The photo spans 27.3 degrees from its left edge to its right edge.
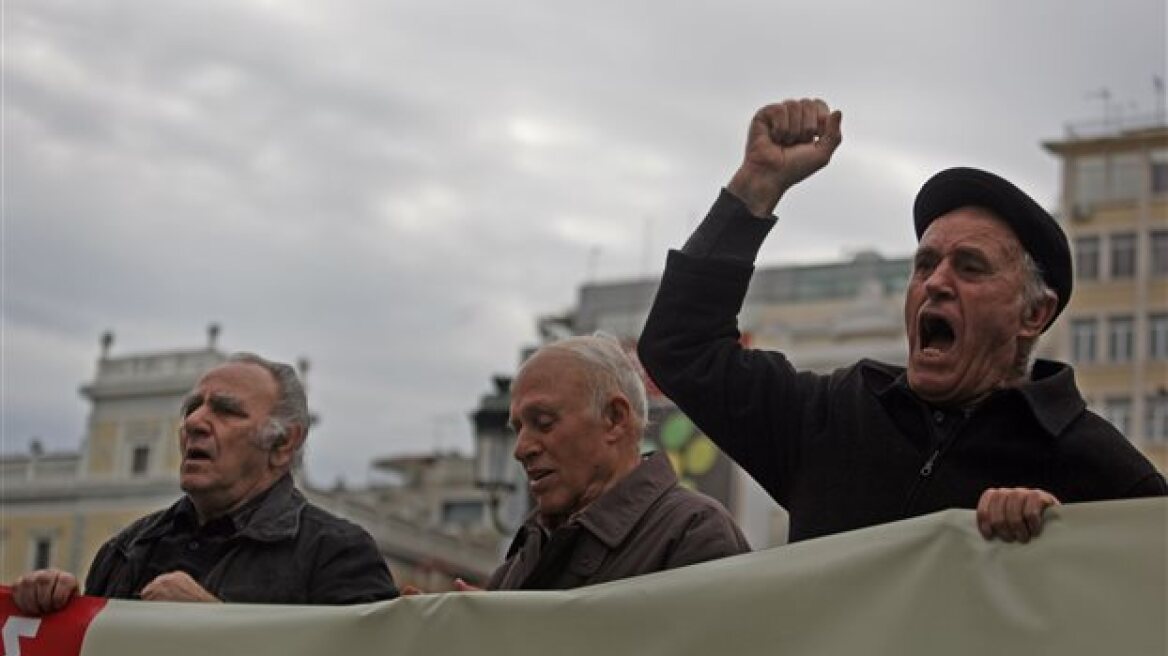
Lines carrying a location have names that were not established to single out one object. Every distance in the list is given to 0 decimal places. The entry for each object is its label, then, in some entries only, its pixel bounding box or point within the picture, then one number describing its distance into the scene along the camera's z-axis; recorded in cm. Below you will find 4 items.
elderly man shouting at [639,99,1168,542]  449
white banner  385
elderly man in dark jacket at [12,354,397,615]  548
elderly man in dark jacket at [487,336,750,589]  495
